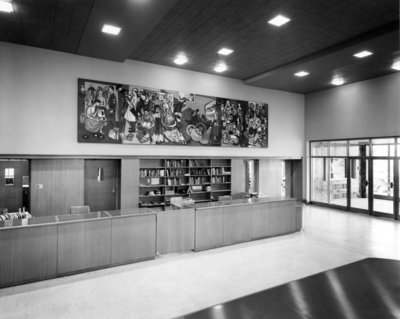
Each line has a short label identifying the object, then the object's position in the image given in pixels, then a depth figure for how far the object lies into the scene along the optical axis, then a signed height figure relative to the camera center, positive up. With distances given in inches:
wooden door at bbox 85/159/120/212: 317.4 -23.6
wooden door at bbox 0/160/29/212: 276.5 -20.9
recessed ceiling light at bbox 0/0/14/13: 200.0 +117.8
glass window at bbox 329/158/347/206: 433.7 -29.3
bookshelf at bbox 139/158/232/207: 340.5 -20.6
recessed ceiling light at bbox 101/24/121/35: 226.9 +114.2
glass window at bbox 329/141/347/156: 432.8 +25.4
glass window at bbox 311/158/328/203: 461.7 -29.3
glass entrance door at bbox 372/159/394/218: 378.0 -33.3
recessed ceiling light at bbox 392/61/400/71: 321.7 +118.1
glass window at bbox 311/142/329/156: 461.7 +26.5
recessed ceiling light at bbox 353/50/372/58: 285.9 +116.3
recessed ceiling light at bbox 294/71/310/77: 354.0 +118.3
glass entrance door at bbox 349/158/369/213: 406.6 -30.2
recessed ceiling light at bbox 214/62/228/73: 343.3 +124.8
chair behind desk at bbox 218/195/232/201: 326.6 -40.7
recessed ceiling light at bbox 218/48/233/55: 295.4 +123.5
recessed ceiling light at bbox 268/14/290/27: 227.1 +121.4
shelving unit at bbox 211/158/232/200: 384.9 -18.8
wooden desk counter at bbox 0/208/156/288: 173.3 -54.9
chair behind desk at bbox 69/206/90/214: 246.7 -41.1
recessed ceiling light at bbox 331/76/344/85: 383.6 +120.3
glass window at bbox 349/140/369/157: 403.9 +24.1
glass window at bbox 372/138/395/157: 373.9 +23.8
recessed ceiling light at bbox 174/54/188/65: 319.3 +124.5
